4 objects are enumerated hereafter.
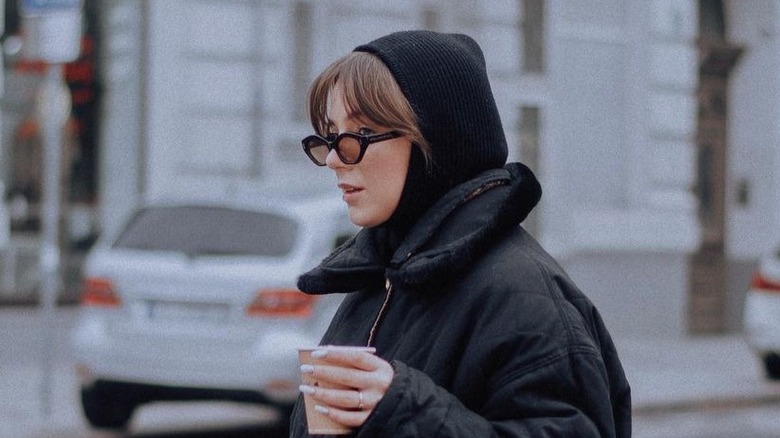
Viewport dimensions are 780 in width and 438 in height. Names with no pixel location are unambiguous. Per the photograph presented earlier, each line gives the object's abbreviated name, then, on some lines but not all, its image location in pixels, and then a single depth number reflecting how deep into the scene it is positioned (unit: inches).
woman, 114.1
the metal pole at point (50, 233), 542.7
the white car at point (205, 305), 462.9
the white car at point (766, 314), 710.1
